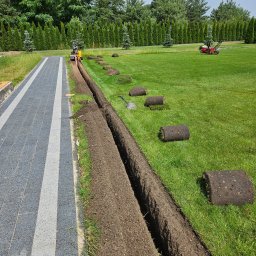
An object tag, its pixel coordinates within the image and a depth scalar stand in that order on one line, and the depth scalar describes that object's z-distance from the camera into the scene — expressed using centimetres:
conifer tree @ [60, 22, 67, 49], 5559
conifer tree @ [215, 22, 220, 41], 6450
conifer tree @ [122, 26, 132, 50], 5056
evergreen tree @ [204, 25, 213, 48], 4234
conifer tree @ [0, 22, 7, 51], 5200
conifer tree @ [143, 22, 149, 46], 5959
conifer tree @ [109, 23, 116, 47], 5756
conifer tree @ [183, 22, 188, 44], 6156
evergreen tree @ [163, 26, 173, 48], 5303
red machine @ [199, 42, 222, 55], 3556
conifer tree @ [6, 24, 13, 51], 5209
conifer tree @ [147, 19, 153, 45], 5986
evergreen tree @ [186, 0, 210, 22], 11094
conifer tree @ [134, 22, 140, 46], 5925
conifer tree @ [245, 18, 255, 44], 5588
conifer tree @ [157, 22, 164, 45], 6054
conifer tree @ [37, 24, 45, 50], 5378
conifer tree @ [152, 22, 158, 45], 6044
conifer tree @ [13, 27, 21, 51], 5236
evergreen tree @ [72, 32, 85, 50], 4822
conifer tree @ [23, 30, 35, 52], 4920
